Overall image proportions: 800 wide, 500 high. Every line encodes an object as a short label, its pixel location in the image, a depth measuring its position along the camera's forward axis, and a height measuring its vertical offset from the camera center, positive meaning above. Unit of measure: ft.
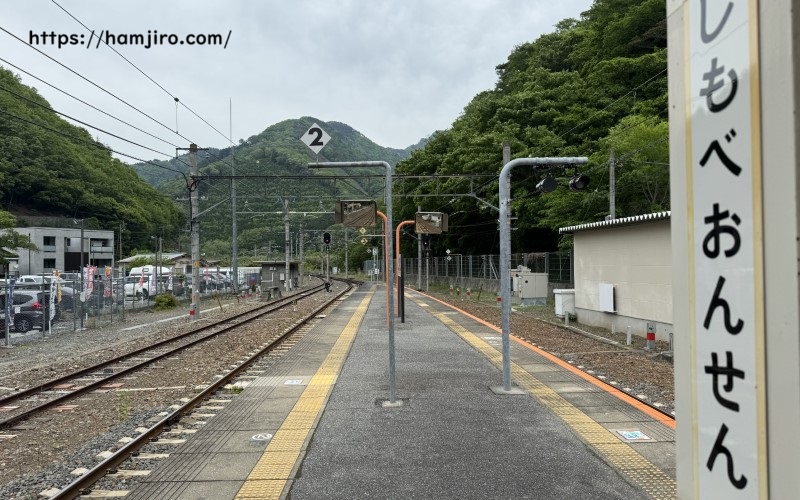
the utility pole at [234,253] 109.83 +1.22
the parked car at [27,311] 57.26 -5.14
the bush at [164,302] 91.83 -6.90
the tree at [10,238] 129.11 +5.56
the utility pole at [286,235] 109.27 +5.20
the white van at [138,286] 102.10 -5.38
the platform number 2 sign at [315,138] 28.53 +6.15
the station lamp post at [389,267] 24.81 -0.45
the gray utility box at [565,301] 61.31 -4.92
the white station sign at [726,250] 5.83 +0.05
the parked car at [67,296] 63.45 -4.58
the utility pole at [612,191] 65.77 +7.59
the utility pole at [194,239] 69.67 +2.59
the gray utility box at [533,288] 84.02 -4.78
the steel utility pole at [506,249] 26.19 +0.38
